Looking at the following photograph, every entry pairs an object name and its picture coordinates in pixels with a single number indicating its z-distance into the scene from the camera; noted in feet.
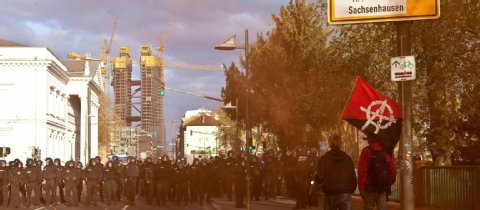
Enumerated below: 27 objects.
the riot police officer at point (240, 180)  77.36
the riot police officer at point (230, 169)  83.41
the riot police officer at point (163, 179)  87.66
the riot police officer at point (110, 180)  88.28
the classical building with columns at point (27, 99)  238.68
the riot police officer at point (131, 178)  87.97
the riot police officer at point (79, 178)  89.61
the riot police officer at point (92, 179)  87.35
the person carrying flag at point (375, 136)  34.94
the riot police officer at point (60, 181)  90.63
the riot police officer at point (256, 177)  90.68
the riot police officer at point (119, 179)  92.48
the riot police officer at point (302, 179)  70.23
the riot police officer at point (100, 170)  88.99
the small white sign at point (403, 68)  34.32
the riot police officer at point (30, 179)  88.17
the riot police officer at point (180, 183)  87.65
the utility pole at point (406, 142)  34.58
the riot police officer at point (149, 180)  88.94
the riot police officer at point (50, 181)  88.43
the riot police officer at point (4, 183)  88.58
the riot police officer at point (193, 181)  89.86
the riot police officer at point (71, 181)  88.22
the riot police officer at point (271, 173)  93.04
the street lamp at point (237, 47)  70.36
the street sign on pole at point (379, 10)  35.27
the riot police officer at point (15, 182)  87.10
